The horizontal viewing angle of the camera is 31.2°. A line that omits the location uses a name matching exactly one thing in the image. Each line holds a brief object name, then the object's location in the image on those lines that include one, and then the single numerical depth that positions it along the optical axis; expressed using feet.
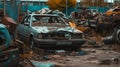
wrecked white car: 25.36
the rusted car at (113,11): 43.97
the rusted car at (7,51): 16.11
